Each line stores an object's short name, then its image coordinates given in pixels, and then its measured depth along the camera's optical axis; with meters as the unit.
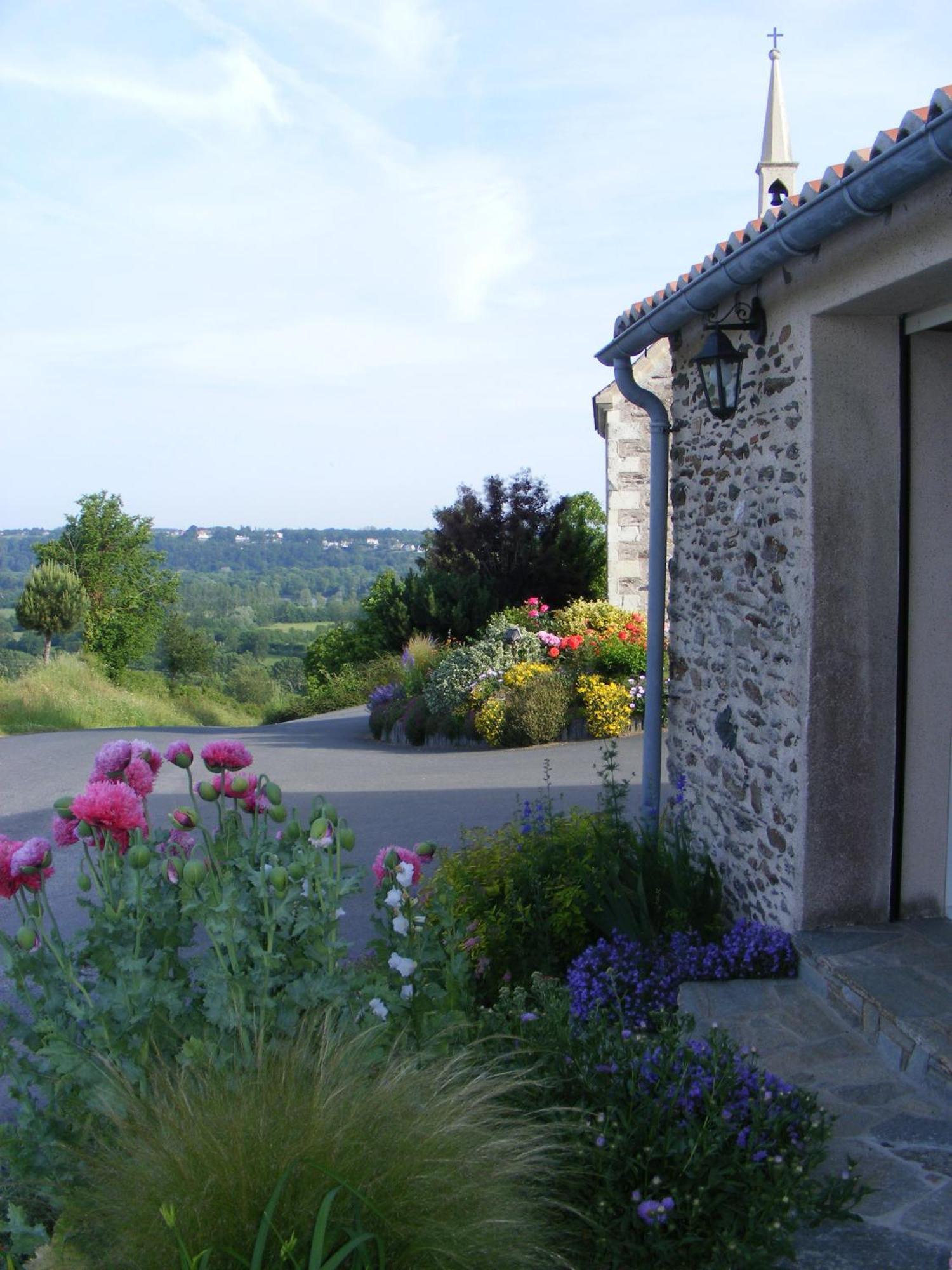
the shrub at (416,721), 14.63
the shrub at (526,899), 4.50
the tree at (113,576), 36.94
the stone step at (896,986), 3.25
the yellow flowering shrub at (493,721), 13.09
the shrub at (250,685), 46.88
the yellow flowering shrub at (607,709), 12.52
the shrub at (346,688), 21.23
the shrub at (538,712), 12.65
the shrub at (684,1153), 2.37
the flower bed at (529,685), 12.70
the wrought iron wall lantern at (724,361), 4.42
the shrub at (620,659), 13.11
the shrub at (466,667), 14.43
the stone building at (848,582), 4.00
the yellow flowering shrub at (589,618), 14.83
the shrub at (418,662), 16.36
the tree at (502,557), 19.17
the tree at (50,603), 30.28
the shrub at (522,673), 13.48
